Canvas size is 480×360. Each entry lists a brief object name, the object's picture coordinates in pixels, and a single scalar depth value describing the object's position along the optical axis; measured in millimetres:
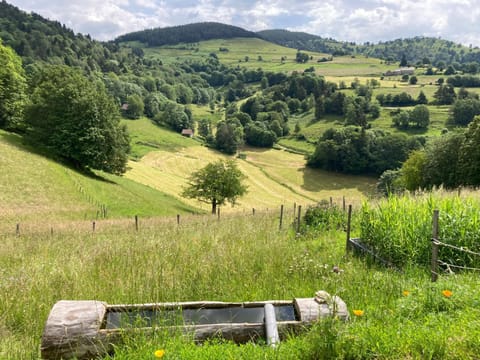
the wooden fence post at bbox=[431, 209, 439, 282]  6450
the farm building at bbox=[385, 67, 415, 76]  187375
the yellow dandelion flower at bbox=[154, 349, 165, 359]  3848
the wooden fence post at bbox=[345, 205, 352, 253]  9320
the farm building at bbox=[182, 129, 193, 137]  126562
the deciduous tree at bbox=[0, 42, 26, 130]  47250
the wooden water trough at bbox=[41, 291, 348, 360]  4359
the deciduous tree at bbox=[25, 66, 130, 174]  42375
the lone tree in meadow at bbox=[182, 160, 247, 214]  41219
